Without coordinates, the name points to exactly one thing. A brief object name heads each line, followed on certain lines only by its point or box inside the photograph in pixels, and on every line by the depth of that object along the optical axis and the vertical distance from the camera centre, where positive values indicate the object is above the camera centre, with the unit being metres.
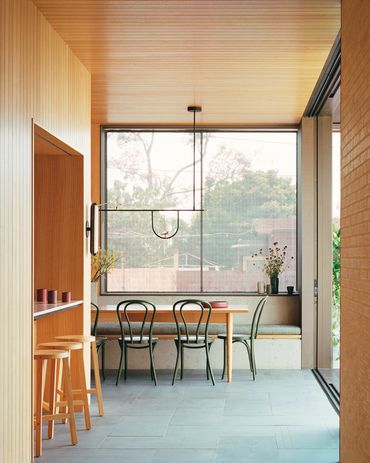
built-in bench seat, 8.95 -0.96
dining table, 8.46 -0.79
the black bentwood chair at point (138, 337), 8.33 -1.01
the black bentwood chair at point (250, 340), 8.62 -1.03
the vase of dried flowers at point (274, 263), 9.72 -0.19
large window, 9.94 +0.45
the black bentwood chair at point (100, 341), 8.45 -1.04
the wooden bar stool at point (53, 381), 5.50 -1.01
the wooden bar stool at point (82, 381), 5.86 -1.05
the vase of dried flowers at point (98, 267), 9.69 -0.23
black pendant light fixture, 9.70 +0.45
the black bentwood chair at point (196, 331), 8.34 -0.93
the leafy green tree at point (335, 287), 9.39 -0.49
